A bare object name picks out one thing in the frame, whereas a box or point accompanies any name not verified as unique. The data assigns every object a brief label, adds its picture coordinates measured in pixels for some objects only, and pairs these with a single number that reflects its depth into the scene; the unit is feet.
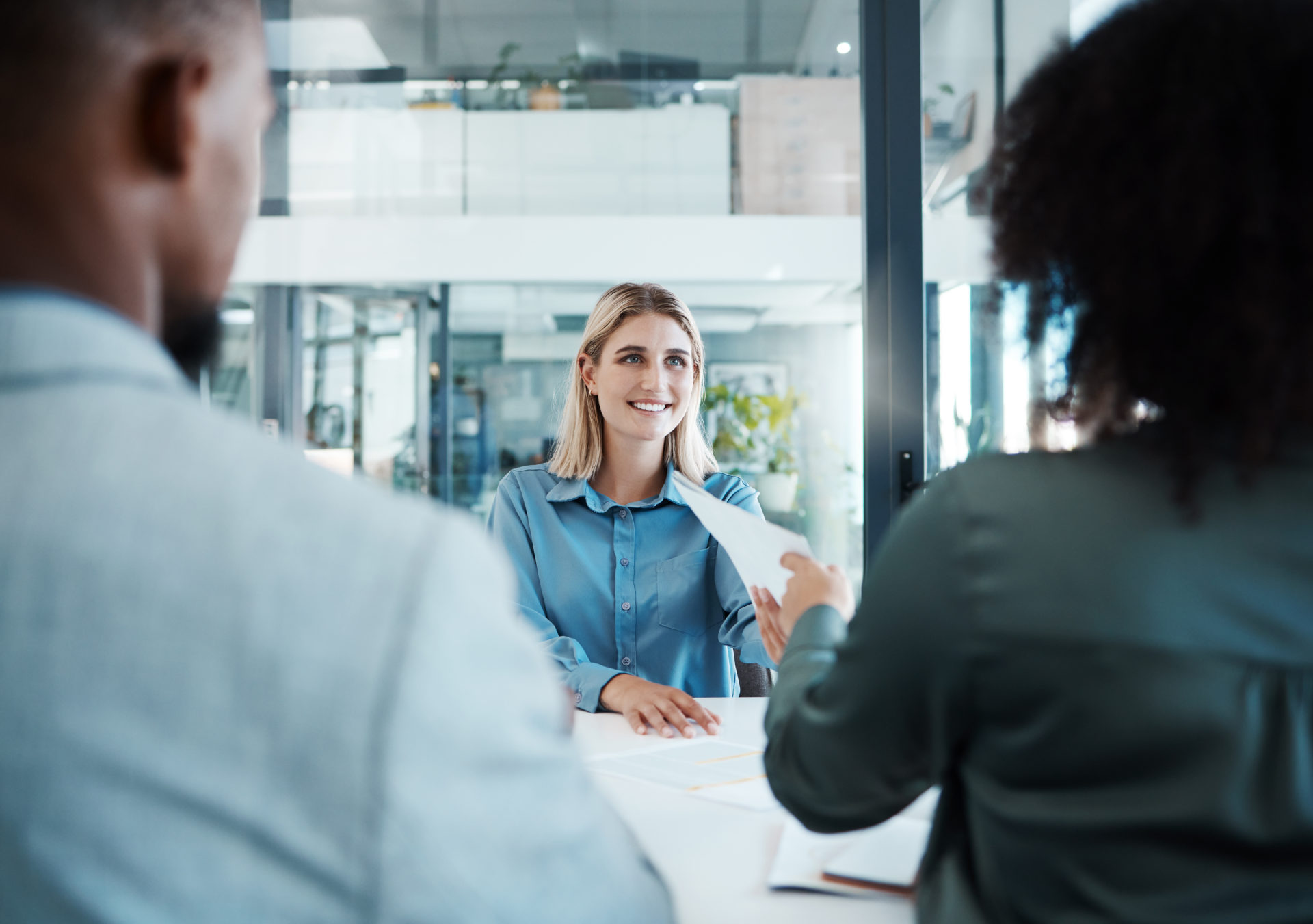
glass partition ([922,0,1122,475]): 7.45
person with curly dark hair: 1.79
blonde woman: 6.27
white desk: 2.73
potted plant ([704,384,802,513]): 11.09
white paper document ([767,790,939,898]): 2.86
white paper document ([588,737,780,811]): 3.79
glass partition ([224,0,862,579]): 10.72
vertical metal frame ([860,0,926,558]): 7.47
